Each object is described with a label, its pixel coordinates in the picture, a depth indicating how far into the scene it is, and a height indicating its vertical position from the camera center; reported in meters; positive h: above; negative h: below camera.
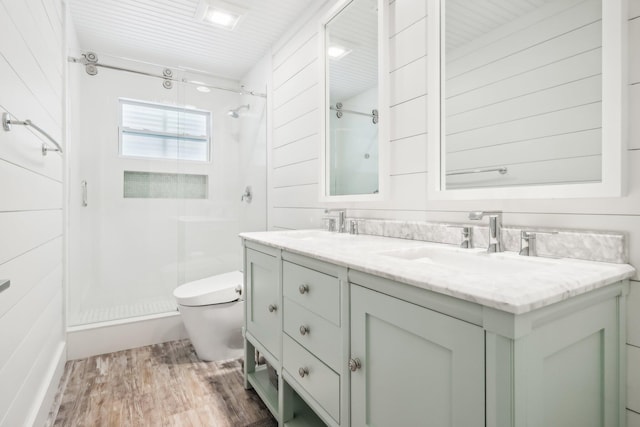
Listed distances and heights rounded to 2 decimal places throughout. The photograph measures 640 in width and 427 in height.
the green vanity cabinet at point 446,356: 0.59 -0.32
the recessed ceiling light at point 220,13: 2.10 +1.31
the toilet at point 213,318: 1.98 -0.64
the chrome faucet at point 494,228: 1.09 -0.05
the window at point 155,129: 2.66 +0.66
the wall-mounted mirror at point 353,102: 1.62 +0.60
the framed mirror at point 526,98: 0.89 +0.37
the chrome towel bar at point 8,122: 1.03 +0.29
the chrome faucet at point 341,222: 1.83 -0.05
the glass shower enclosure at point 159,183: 2.54 +0.24
